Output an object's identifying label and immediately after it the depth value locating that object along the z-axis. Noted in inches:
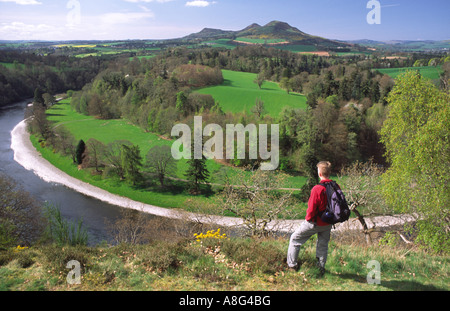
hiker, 218.1
